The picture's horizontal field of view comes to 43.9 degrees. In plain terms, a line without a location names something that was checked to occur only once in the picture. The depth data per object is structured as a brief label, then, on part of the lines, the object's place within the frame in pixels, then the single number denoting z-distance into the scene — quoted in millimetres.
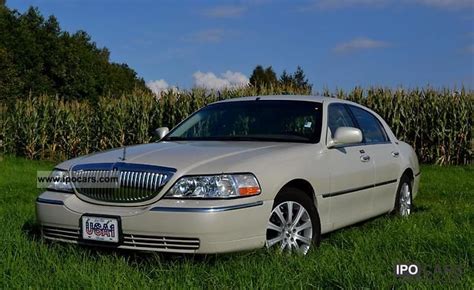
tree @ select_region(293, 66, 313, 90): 74825
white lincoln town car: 4121
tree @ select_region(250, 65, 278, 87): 61719
